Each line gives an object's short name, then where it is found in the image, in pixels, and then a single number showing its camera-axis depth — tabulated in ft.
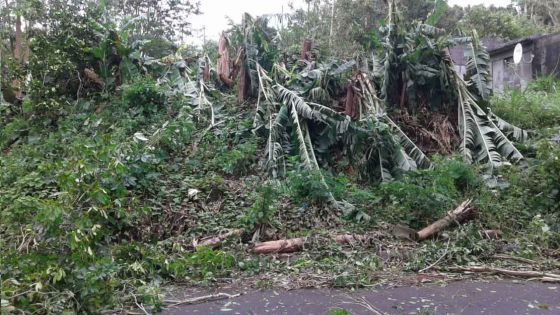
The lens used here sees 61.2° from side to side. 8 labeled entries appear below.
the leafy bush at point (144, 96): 32.55
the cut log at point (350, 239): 20.19
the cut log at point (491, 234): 20.51
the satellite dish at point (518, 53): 44.37
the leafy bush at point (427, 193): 21.85
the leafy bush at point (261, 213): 20.47
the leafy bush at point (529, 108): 32.81
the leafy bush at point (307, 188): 23.16
